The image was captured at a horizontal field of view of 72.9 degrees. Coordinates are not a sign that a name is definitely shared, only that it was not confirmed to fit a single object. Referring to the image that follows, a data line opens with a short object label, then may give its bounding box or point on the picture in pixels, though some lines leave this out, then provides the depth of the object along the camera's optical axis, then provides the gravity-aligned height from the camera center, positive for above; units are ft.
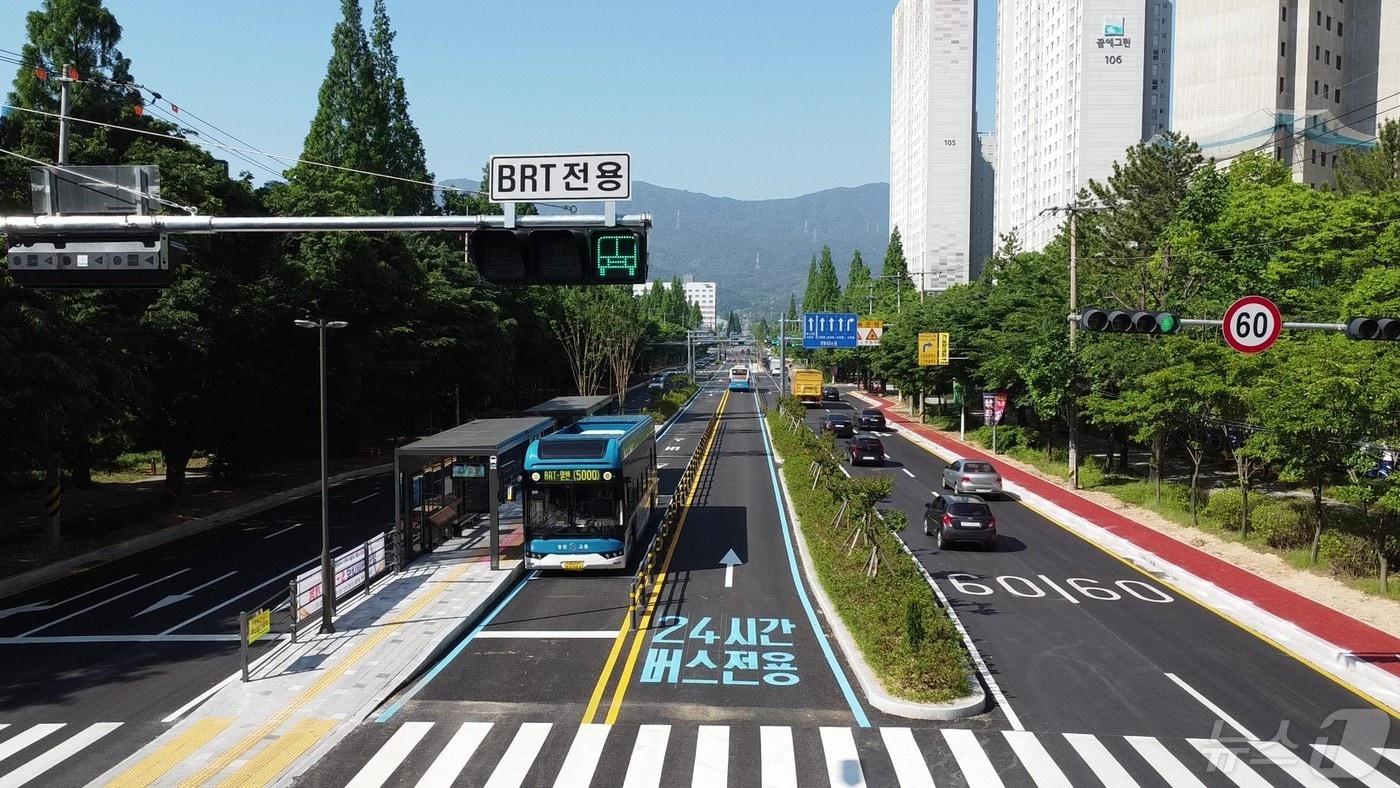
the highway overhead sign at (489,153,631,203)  33.40 +6.02
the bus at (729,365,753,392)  410.72 -14.43
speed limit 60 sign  46.39 +1.32
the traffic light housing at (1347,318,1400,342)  44.27 +1.06
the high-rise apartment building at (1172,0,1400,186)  282.36 +85.74
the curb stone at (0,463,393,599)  84.29 -21.48
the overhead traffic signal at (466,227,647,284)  34.86 +3.36
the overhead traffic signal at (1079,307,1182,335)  46.52 +1.40
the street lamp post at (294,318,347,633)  64.44 -15.74
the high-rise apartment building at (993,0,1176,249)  365.81 +107.66
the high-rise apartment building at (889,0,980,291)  502.38 +110.50
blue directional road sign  221.46 +4.22
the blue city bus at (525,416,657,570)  81.35 -13.54
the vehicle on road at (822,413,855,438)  204.33 -16.93
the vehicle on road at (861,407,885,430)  218.59 -16.57
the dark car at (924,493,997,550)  93.81 -17.24
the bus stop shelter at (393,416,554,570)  86.84 -13.80
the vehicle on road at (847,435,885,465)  161.89 -17.52
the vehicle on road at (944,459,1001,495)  128.36 -17.52
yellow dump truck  303.89 -12.58
